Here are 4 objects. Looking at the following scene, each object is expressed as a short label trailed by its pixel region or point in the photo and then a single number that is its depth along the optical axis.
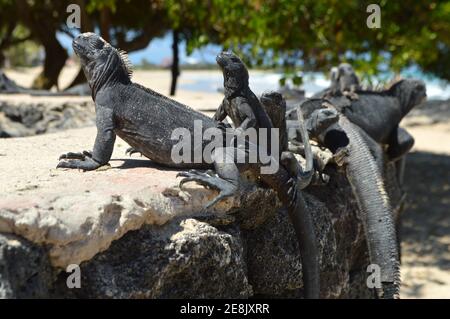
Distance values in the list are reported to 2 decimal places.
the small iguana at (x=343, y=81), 5.43
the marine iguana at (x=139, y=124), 3.13
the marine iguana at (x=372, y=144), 3.99
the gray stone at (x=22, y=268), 2.20
